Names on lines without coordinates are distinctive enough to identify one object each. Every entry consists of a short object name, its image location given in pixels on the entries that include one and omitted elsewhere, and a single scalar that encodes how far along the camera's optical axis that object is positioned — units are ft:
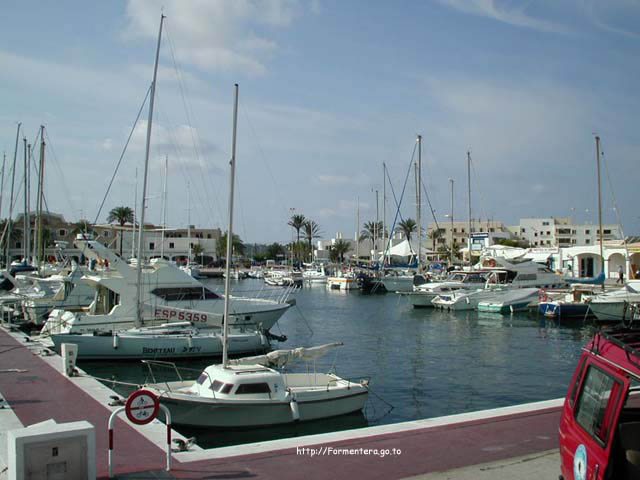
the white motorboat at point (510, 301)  153.48
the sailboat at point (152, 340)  78.07
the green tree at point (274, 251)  515.05
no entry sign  28.53
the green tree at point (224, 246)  429.38
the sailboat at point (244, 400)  48.08
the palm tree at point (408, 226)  372.79
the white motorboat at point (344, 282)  254.27
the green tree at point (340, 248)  429.38
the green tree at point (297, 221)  380.78
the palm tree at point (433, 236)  402.21
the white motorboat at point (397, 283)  235.40
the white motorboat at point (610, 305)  126.62
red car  17.30
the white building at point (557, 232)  405.59
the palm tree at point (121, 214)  343.09
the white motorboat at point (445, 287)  165.48
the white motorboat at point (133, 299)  84.69
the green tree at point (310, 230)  384.27
